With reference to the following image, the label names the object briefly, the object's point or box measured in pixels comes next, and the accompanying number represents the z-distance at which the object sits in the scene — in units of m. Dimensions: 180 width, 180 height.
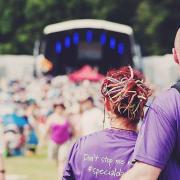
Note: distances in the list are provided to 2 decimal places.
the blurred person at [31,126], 20.02
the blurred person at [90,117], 12.18
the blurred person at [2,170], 5.57
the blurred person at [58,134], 13.73
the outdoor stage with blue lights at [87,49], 27.97
